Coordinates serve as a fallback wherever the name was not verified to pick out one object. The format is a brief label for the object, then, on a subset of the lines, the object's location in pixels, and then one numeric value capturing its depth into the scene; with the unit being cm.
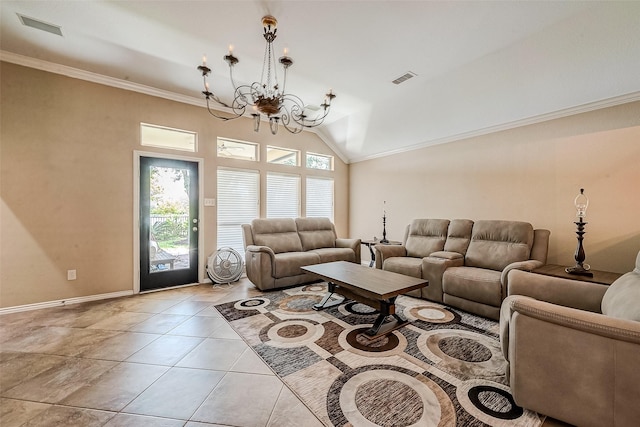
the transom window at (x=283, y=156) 521
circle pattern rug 154
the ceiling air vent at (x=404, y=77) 341
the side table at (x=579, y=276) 214
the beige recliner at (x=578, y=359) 125
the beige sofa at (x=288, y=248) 385
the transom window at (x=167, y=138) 395
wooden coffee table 245
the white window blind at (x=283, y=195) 518
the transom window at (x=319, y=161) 580
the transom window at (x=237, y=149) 463
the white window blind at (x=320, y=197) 579
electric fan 423
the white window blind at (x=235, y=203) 462
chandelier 244
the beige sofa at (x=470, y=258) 287
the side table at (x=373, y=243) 473
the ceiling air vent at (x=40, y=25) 254
